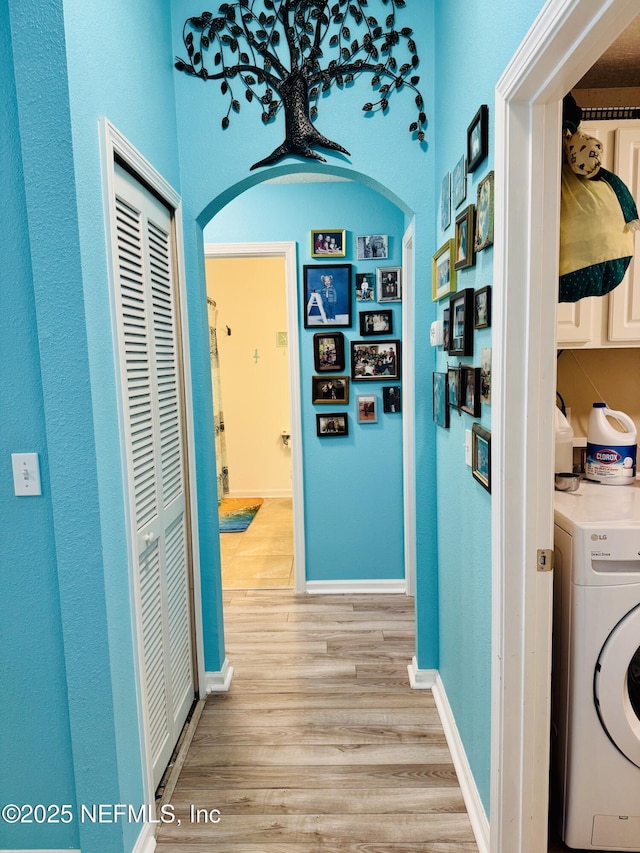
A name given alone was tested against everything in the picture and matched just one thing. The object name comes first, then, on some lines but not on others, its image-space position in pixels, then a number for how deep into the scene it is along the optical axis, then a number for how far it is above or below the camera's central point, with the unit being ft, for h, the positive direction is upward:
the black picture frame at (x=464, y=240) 5.24 +1.24
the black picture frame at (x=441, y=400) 6.61 -0.46
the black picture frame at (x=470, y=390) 5.14 -0.27
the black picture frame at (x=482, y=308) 4.75 +0.49
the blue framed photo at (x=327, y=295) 10.44 +1.39
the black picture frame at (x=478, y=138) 4.68 +2.00
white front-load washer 4.69 -2.82
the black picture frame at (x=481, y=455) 4.77 -0.85
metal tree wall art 6.73 +3.95
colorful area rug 15.61 -4.48
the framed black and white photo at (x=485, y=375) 4.79 -0.12
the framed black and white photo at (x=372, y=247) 10.38 +2.28
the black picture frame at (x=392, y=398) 10.66 -0.65
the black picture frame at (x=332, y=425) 10.76 -1.16
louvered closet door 5.38 -0.89
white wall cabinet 6.00 +0.44
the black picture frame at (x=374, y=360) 10.59 +0.10
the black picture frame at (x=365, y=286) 10.45 +1.53
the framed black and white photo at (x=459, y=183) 5.50 +1.89
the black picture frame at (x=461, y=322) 5.33 +0.42
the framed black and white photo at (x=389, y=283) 10.41 +1.56
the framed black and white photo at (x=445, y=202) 6.31 +1.92
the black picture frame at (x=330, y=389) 10.68 -0.44
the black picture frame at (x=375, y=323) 10.48 +0.82
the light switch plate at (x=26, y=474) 4.60 -0.83
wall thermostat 6.77 +0.38
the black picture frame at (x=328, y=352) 10.57 +0.29
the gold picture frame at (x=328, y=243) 10.37 +2.37
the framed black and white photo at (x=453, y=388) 5.90 -0.28
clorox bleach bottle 6.05 -1.03
